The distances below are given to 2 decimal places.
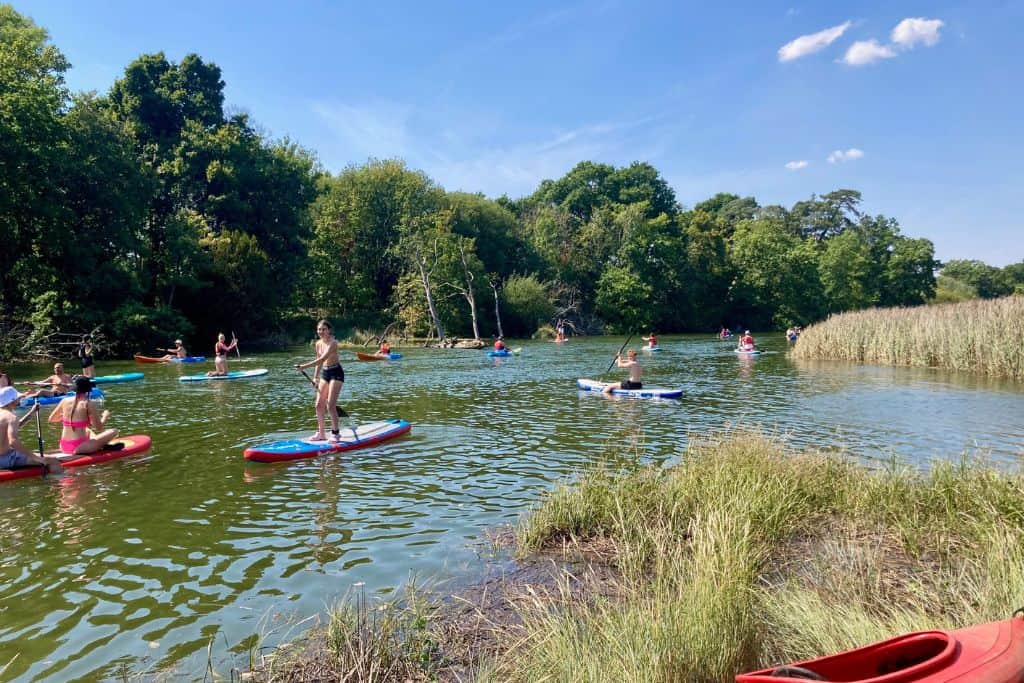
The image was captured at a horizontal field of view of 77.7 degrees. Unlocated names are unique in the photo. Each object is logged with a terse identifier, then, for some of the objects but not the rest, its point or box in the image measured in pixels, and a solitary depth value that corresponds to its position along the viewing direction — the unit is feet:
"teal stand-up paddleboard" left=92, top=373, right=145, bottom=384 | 70.38
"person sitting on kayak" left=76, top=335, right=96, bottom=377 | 57.93
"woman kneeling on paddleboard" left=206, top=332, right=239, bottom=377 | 73.31
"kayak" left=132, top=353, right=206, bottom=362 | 94.00
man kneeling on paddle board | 59.06
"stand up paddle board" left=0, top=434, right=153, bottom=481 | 30.63
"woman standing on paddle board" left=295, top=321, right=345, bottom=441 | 36.01
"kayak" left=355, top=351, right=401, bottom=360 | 105.70
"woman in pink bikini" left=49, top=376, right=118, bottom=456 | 34.01
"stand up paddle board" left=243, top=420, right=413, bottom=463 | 34.01
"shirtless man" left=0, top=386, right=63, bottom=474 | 30.63
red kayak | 9.87
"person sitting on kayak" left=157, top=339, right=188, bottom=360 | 95.70
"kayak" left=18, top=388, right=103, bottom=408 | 55.00
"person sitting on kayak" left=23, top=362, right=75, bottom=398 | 51.31
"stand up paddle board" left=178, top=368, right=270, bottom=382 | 71.41
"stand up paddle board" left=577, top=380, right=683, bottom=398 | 56.59
